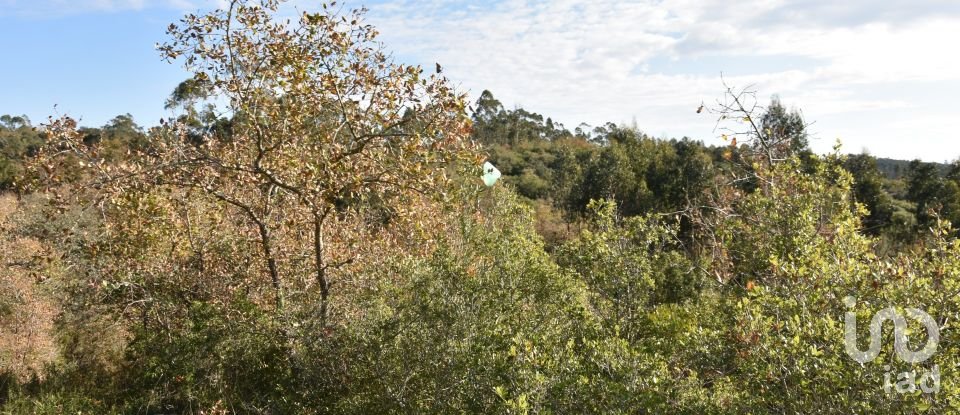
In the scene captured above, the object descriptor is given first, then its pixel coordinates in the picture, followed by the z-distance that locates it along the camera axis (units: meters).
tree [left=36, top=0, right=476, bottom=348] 5.63
